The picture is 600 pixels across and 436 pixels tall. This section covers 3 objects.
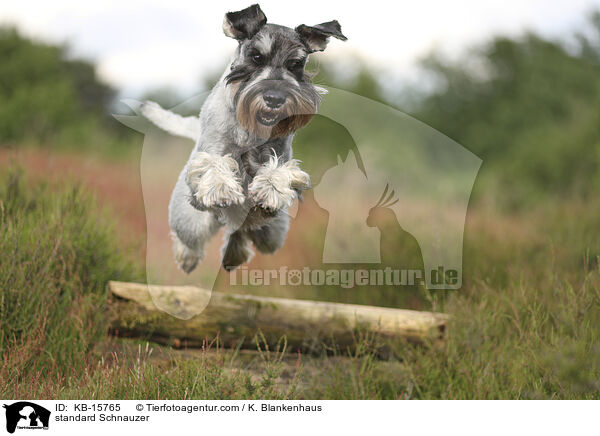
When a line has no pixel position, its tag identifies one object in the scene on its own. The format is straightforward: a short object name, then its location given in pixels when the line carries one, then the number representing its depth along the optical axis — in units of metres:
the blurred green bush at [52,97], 11.84
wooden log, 4.61
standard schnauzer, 2.97
